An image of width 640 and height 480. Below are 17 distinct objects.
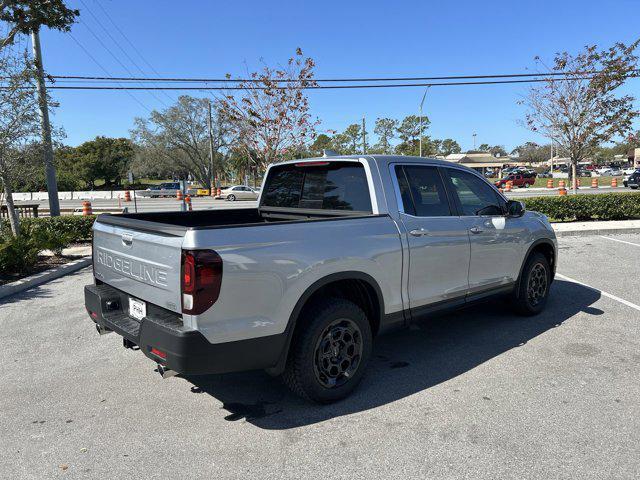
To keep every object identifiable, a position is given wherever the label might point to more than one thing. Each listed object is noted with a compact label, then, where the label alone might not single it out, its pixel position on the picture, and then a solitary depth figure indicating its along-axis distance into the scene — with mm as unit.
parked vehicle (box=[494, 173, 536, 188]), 46094
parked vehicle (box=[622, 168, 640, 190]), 33919
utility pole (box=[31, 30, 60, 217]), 10508
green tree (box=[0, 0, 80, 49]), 11203
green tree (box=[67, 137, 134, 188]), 72562
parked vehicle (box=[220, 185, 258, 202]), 38969
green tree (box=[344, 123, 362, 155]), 60312
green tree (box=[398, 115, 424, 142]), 60312
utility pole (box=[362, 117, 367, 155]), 50488
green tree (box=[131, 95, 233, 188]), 52688
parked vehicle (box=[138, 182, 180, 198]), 47938
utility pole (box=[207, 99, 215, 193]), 47484
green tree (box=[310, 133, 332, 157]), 59484
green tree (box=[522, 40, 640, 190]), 15680
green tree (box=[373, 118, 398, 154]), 61656
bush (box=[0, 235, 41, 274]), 7742
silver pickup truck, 2844
